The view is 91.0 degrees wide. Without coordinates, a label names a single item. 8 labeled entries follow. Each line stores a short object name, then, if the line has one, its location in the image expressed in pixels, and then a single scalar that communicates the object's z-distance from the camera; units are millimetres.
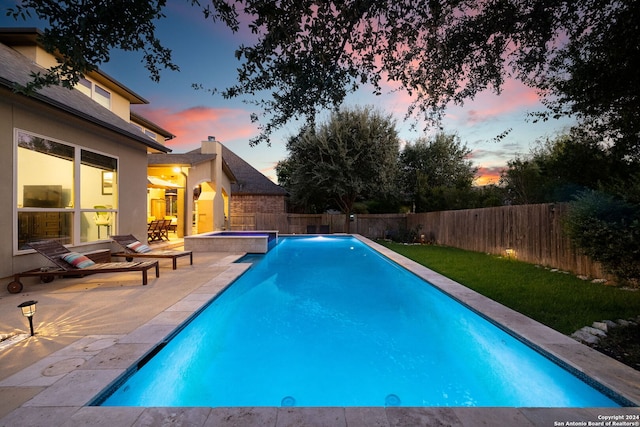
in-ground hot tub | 11680
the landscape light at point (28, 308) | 3474
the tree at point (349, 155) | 18578
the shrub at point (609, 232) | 4543
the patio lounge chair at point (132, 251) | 7914
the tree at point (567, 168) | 8271
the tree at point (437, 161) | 26438
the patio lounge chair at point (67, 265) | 5945
